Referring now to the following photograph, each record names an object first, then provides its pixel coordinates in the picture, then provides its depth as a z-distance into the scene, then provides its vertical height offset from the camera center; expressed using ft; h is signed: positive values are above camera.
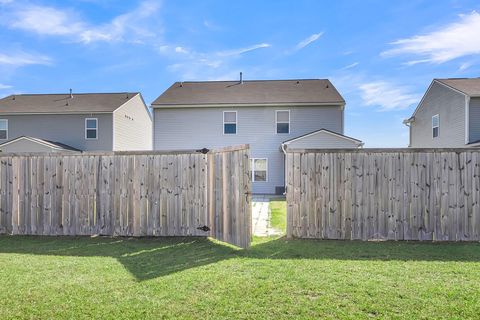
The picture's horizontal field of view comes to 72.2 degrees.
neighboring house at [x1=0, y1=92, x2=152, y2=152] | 68.69 +8.05
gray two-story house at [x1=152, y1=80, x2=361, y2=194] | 60.80 +7.50
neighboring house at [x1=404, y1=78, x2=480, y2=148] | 52.70 +8.52
